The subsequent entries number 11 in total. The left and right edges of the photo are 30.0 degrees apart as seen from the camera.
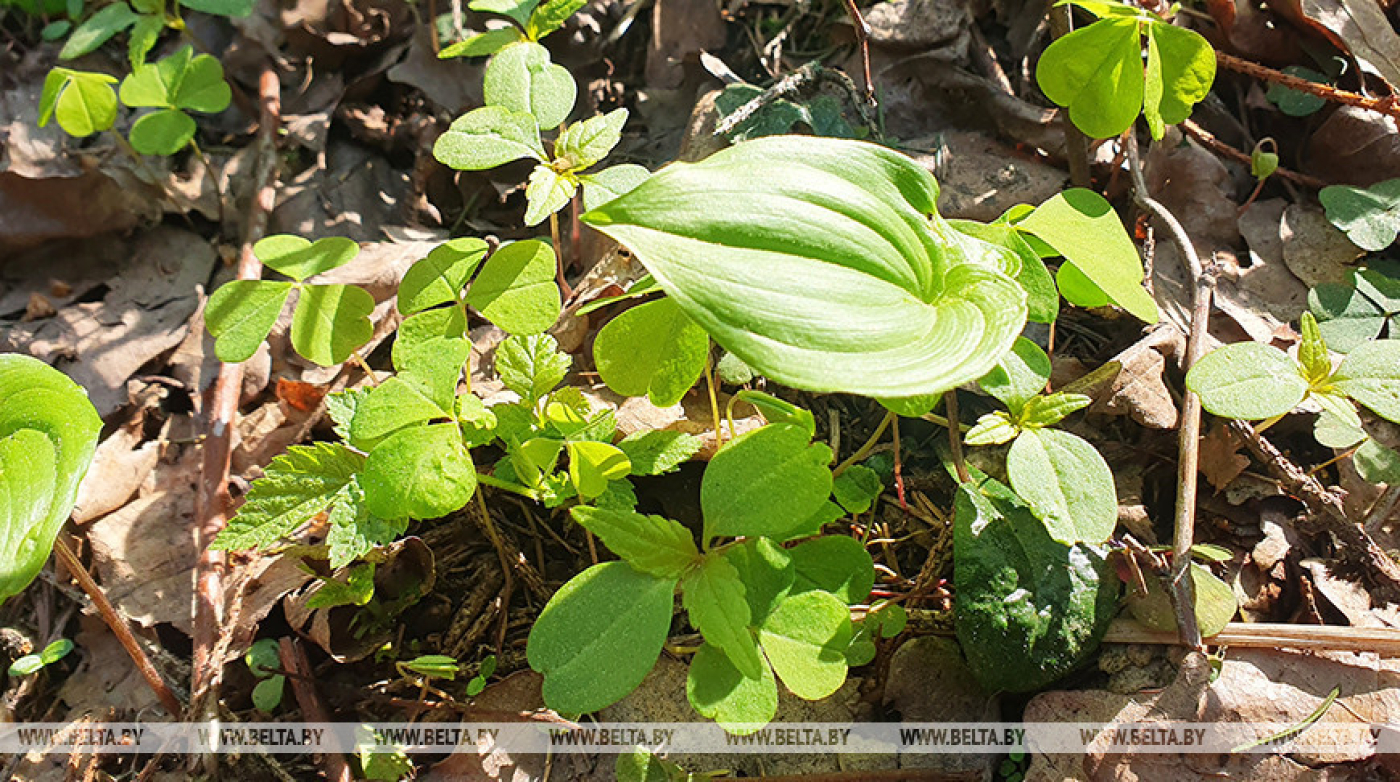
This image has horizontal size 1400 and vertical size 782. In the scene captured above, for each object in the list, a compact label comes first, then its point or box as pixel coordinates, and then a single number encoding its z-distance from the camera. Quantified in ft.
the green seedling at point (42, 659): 1.15
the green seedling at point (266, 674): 1.14
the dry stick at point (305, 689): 1.12
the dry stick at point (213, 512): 1.13
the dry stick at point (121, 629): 1.06
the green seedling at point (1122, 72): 1.11
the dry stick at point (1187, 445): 1.08
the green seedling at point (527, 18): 1.16
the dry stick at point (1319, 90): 1.20
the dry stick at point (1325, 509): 1.11
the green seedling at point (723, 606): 1.02
